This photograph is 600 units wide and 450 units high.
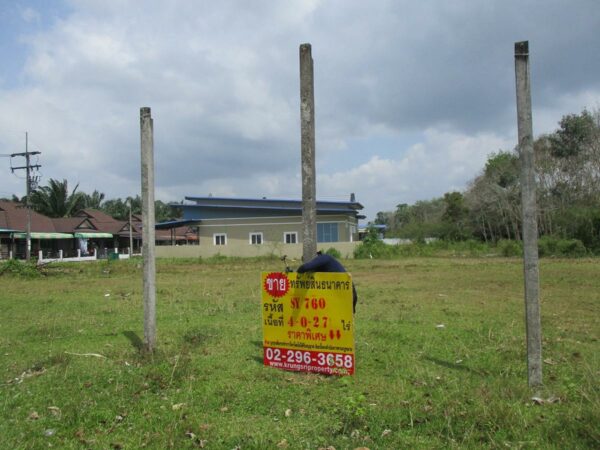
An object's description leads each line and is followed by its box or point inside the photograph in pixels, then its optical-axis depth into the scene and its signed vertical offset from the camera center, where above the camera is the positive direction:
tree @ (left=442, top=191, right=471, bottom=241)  51.75 +1.87
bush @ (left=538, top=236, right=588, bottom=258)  29.23 -0.86
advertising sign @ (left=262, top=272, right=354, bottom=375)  5.53 -0.97
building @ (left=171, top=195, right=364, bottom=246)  37.81 +1.57
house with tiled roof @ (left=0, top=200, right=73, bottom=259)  43.66 +1.16
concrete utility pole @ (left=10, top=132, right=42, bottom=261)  38.03 +6.12
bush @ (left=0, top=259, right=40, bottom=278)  21.53 -1.01
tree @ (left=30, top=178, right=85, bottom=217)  57.18 +5.27
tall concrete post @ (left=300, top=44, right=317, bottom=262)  6.39 +1.08
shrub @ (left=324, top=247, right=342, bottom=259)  32.34 -0.88
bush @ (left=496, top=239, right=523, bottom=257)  31.13 -0.92
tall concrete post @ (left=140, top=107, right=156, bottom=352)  6.65 +0.29
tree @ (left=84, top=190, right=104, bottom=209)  69.81 +6.34
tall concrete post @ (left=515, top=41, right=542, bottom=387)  4.79 -0.01
